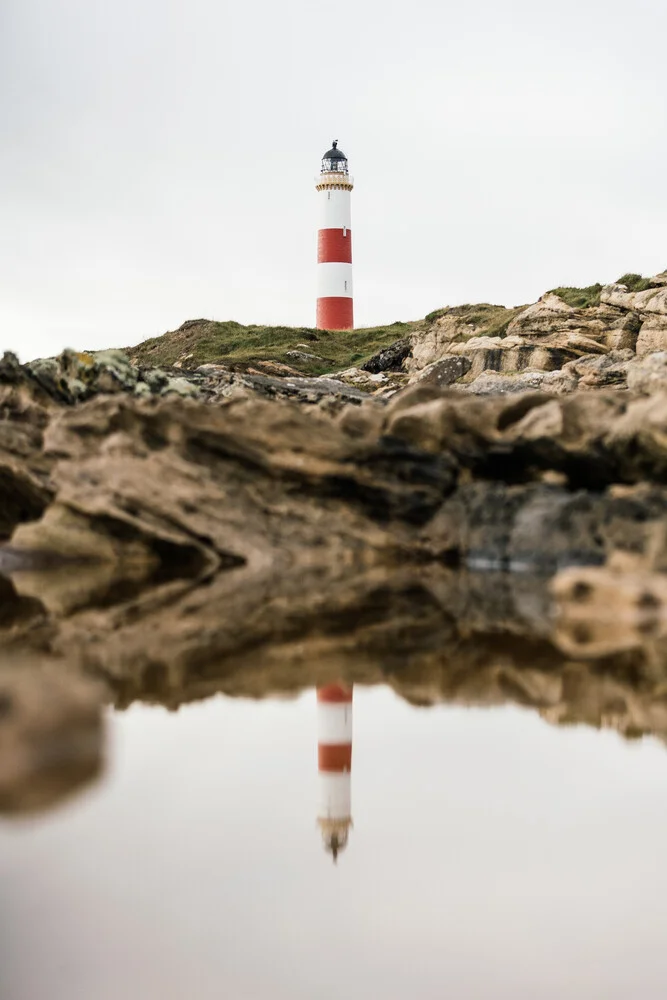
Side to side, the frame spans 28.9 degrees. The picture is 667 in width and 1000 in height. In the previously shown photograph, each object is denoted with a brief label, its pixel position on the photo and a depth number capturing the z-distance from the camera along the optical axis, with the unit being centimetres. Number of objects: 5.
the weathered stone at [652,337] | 3469
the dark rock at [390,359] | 4641
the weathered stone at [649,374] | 1990
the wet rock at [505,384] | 2801
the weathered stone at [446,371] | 3581
